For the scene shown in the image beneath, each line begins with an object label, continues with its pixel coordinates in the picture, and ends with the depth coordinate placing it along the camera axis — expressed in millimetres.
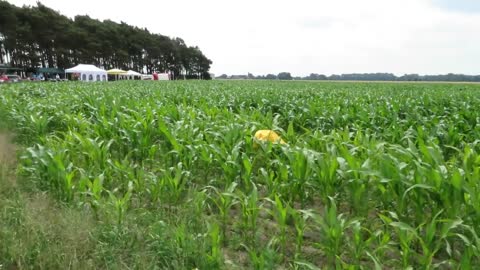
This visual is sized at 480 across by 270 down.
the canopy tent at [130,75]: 56250
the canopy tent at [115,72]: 53184
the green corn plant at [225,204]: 2832
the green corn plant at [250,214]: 2727
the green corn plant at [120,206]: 2746
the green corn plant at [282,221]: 2525
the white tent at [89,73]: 44506
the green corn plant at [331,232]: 2287
